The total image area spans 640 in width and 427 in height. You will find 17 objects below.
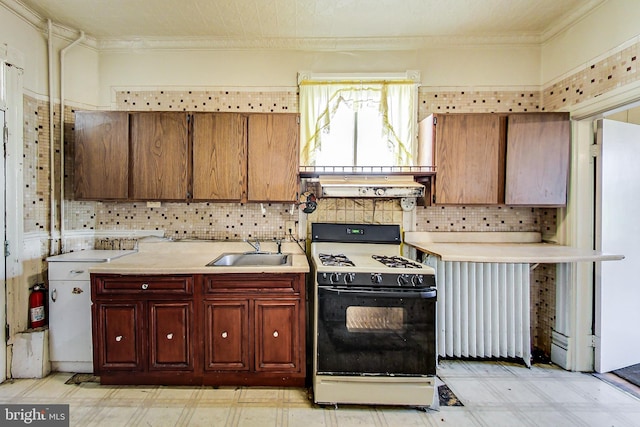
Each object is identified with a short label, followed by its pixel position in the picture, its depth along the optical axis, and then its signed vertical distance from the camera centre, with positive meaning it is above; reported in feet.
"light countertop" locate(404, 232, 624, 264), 6.56 -1.04
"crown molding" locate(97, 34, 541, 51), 8.65 +4.96
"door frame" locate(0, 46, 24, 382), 7.15 +0.72
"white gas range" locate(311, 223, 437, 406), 6.27 -2.78
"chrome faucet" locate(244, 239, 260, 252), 8.43 -1.09
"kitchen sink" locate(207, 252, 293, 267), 8.28 -1.46
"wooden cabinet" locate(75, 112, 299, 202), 7.87 +1.42
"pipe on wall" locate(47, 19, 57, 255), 8.09 +1.22
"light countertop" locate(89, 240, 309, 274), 6.70 -1.33
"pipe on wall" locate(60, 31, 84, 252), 8.24 +2.36
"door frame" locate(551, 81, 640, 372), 7.64 -0.82
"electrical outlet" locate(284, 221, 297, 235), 8.91 -0.58
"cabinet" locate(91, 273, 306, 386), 6.77 -2.80
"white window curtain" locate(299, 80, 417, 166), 8.69 +2.98
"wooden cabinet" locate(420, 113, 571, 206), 7.73 +1.37
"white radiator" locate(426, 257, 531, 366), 8.03 -2.83
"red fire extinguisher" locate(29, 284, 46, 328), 7.48 -2.58
